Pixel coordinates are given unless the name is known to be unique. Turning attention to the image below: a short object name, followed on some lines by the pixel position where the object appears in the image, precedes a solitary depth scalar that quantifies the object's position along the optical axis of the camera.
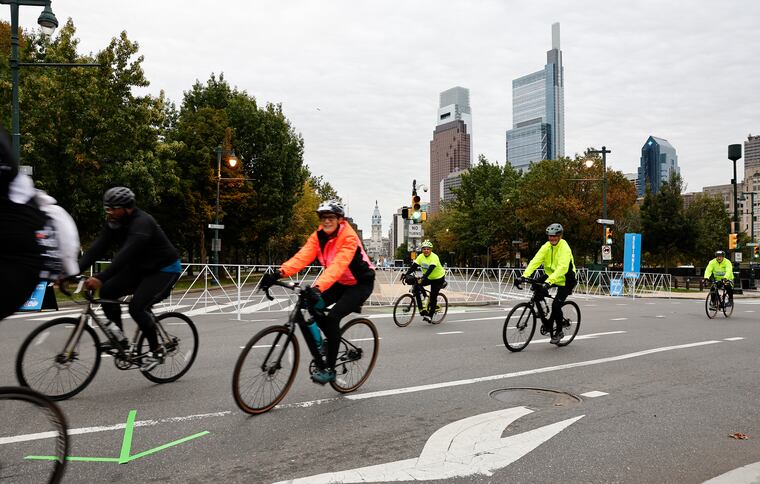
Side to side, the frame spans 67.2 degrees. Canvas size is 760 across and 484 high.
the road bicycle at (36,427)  2.89
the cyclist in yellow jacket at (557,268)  8.81
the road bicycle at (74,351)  4.96
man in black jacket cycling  5.40
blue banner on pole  27.41
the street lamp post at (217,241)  28.19
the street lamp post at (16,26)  13.43
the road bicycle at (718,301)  14.73
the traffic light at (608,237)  30.42
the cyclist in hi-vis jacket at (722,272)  15.02
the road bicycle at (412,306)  12.07
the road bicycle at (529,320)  8.43
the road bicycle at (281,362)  4.70
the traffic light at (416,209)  23.59
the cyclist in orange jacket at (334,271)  5.18
